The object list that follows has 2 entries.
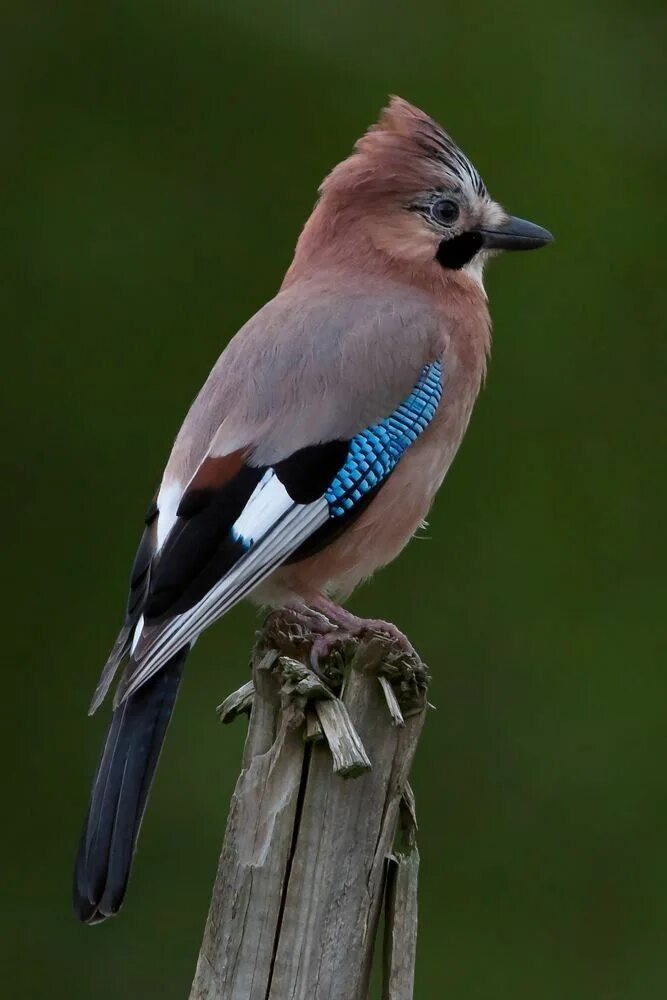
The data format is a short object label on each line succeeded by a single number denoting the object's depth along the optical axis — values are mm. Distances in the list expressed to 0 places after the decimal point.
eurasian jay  5309
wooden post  4656
